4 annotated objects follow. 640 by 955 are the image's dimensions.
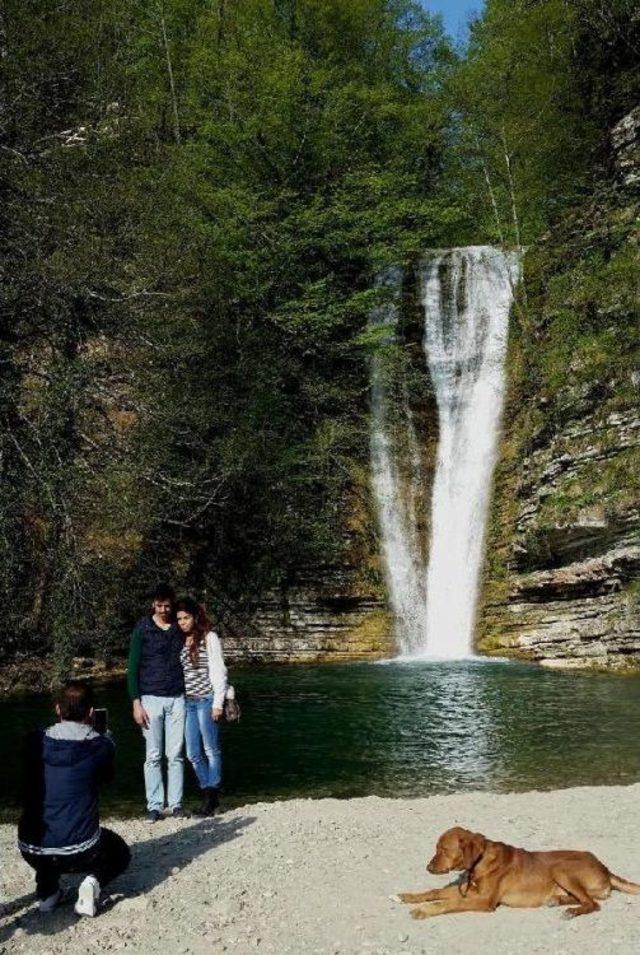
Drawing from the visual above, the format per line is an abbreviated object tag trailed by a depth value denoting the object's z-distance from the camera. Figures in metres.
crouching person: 4.50
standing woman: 6.89
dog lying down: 4.47
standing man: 6.71
